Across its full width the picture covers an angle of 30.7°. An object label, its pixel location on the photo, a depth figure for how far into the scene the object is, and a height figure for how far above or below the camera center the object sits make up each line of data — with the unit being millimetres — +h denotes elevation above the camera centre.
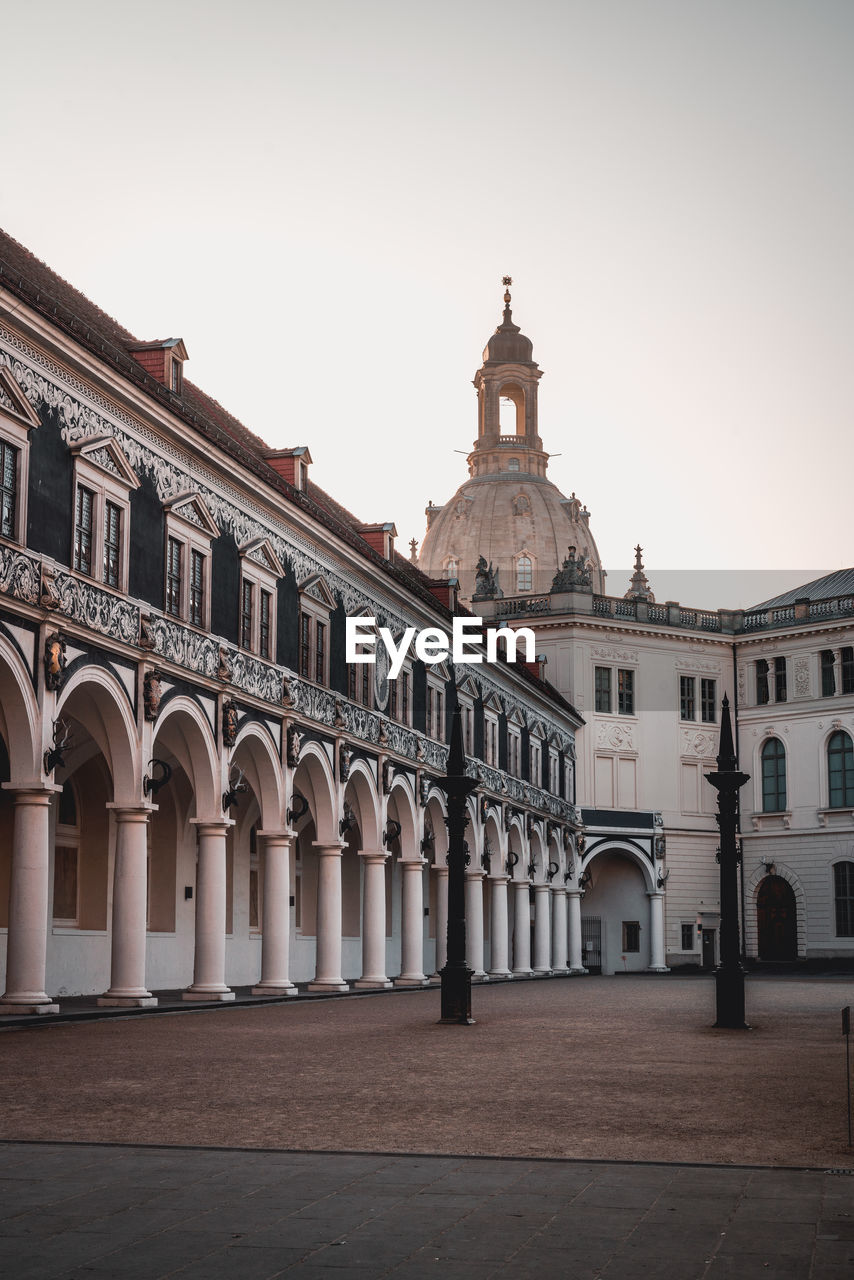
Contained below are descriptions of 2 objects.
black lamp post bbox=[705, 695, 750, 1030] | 21469 -180
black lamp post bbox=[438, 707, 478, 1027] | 22531 -216
